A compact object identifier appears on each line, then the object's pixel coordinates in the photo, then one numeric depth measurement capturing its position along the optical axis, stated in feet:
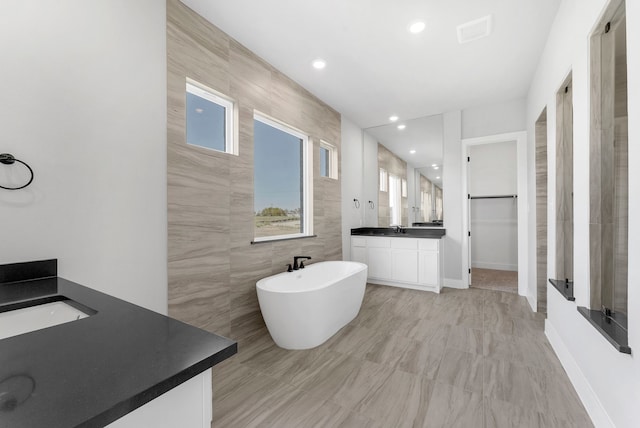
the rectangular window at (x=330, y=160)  13.82
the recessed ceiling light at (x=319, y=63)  9.71
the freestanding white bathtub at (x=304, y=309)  7.76
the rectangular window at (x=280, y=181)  10.03
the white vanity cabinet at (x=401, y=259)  13.64
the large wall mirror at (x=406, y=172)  15.30
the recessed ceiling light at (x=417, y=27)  7.84
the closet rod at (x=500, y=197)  18.17
